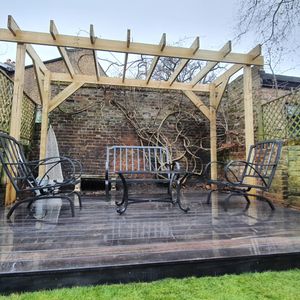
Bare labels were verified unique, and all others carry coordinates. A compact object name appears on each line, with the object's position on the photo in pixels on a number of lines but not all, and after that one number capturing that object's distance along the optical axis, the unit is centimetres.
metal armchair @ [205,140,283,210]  259
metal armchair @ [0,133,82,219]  221
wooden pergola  317
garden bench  496
